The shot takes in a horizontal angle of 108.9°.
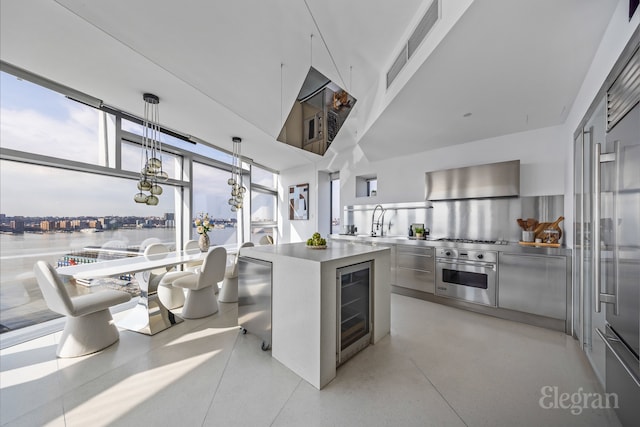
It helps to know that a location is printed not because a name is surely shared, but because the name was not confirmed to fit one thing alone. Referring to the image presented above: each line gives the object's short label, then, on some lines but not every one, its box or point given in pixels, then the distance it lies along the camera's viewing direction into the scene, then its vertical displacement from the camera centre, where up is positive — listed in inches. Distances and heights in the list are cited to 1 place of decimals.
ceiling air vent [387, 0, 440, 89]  63.9 +56.3
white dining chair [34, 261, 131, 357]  74.2 -36.8
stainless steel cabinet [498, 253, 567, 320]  102.0 -34.1
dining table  93.7 -38.2
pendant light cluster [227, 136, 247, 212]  148.9 +33.1
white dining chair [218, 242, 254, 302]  136.5 -44.1
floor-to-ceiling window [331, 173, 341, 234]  241.3 +9.7
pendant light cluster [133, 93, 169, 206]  102.0 +38.4
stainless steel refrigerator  46.9 -6.5
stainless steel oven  118.8 -34.9
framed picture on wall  245.4 +12.0
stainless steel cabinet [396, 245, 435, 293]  138.6 -35.3
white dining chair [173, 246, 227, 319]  108.3 -35.2
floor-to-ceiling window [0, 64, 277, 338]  94.2 +12.2
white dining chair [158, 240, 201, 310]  124.7 -45.1
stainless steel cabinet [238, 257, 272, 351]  85.4 -34.3
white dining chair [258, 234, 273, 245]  167.3 -20.9
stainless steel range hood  128.5 +18.4
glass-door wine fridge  76.9 -36.4
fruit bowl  96.4 -13.1
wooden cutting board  112.7 -8.5
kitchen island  67.5 -30.4
